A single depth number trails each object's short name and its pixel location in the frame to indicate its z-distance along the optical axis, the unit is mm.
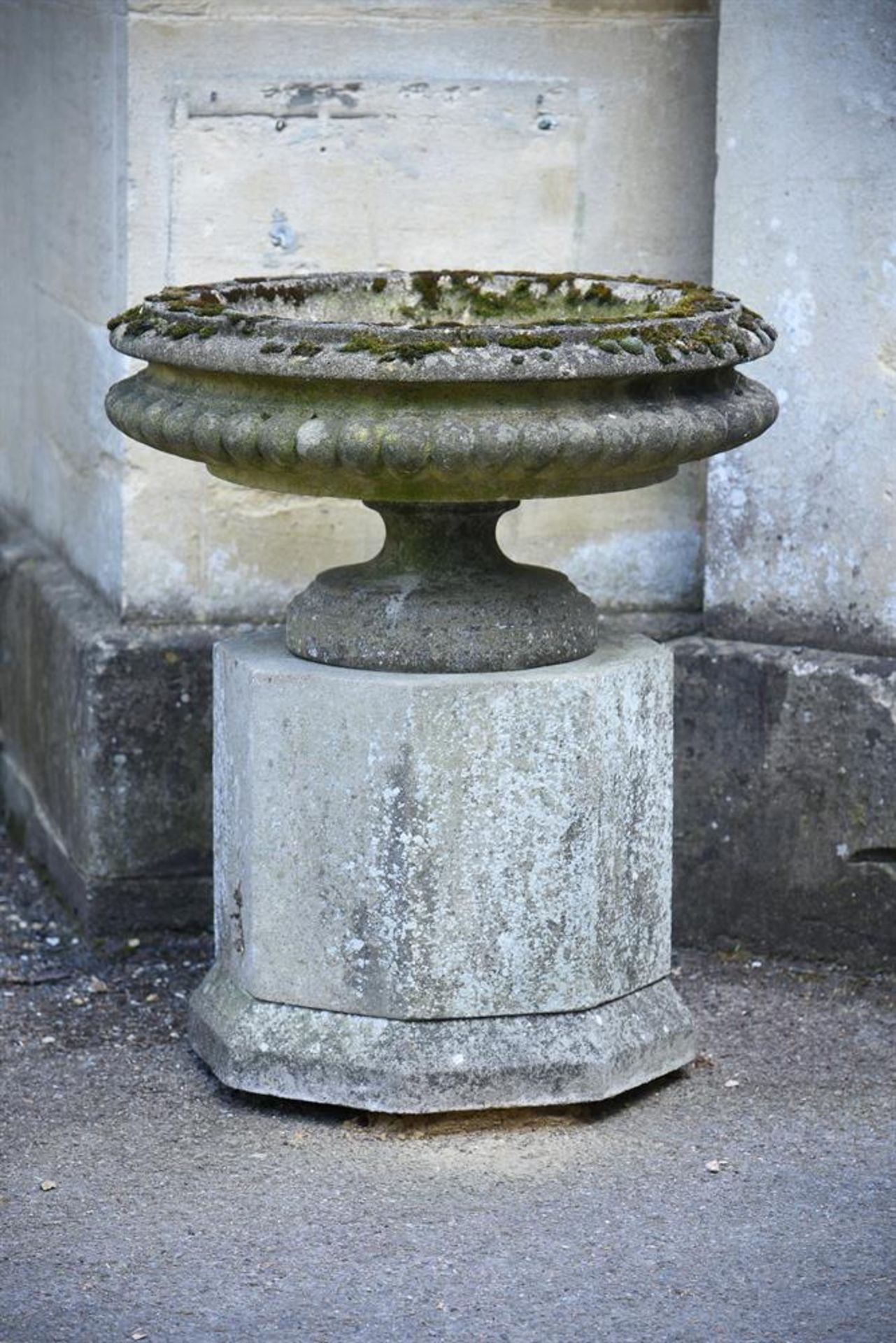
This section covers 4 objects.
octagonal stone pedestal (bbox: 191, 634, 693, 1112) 3203
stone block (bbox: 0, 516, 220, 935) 4035
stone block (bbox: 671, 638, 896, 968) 3941
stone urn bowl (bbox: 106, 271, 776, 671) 2947
